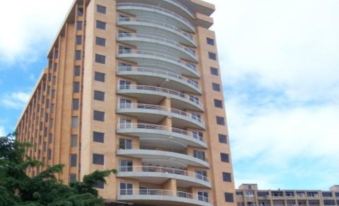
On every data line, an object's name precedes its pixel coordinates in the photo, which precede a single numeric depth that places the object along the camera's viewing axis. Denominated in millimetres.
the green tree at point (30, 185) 22578
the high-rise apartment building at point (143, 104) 47531
